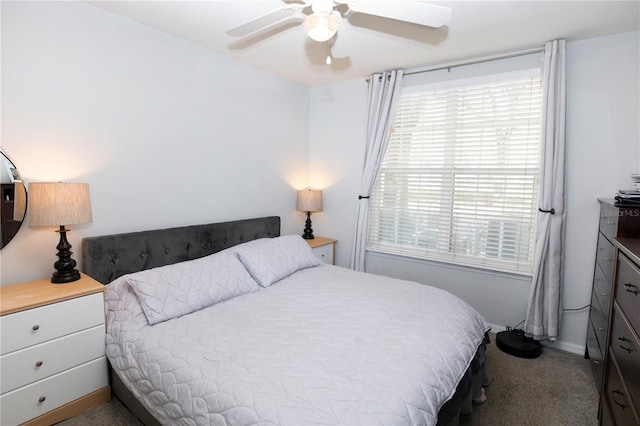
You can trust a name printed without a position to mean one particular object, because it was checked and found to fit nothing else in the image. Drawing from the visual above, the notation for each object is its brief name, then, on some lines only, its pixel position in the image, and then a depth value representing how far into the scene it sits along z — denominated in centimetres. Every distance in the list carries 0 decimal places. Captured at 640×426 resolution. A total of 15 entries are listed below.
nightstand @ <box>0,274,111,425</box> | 168
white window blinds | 286
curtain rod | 272
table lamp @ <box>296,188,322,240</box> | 380
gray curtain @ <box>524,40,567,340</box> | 259
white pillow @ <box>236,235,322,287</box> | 255
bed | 130
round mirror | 193
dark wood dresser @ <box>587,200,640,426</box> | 141
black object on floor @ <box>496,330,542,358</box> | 264
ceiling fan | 162
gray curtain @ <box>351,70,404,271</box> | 336
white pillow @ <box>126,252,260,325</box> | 196
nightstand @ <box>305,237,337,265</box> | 365
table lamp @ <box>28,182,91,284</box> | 187
